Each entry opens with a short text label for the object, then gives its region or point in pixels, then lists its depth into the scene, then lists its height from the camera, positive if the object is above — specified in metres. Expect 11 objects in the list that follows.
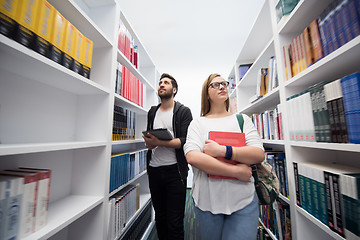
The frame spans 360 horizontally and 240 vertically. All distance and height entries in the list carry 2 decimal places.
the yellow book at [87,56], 0.87 +0.51
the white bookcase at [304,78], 0.64 +0.33
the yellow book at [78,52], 0.81 +0.50
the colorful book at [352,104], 0.55 +0.11
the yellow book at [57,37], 0.68 +0.50
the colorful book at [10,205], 0.49 -0.27
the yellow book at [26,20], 0.54 +0.48
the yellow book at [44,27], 0.61 +0.50
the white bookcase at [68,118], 0.67 +0.11
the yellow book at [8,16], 0.49 +0.44
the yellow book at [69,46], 0.74 +0.50
